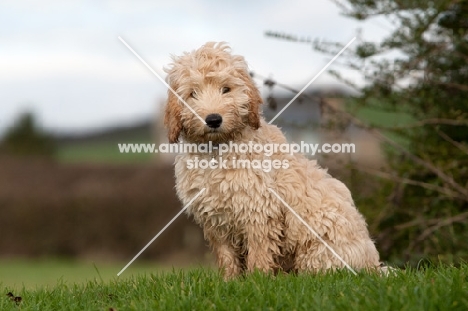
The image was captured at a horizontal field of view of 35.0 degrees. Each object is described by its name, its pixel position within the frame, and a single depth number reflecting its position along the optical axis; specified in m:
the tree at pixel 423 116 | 9.45
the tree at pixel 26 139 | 23.86
